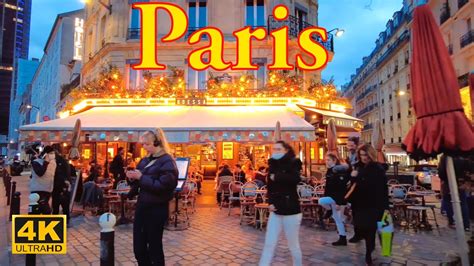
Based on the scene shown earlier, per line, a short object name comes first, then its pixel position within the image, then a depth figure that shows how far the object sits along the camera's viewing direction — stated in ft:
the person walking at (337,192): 18.37
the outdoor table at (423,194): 22.83
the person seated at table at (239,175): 32.81
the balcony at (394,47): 112.47
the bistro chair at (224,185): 30.89
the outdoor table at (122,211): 23.53
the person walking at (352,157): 18.50
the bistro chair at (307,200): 23.90
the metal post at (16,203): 20.39
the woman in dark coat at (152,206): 11.02
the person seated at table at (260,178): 28.96
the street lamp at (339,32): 47.36
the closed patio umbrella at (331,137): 28.89
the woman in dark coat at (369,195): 14.60
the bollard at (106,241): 9.00
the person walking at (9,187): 34.24
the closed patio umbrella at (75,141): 27.56
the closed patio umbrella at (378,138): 28.36
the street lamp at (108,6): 49.83
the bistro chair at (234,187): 29.06
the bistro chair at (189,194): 26.48
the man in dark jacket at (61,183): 21.84
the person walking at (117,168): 30.53
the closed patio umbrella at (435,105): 10.32
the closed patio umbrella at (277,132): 27.32
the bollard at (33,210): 10.74
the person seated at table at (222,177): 31.09
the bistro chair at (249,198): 24.23
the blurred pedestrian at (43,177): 19.71
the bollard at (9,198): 33.93
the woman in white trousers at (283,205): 11.92
